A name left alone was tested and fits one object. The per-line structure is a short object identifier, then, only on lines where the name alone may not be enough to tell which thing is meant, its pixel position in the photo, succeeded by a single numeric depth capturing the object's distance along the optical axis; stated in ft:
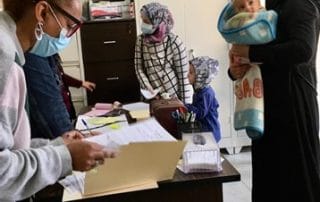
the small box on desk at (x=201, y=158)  4.39
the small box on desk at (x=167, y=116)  5.70
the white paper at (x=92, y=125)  6.16
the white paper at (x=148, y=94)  8.68
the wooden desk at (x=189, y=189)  4.23
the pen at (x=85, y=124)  6.38
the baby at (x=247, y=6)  5.52
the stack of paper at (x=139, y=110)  6.67
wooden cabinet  11.61
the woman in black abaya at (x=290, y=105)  5.23
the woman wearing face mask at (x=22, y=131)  2.91
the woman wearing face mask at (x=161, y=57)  9.85
